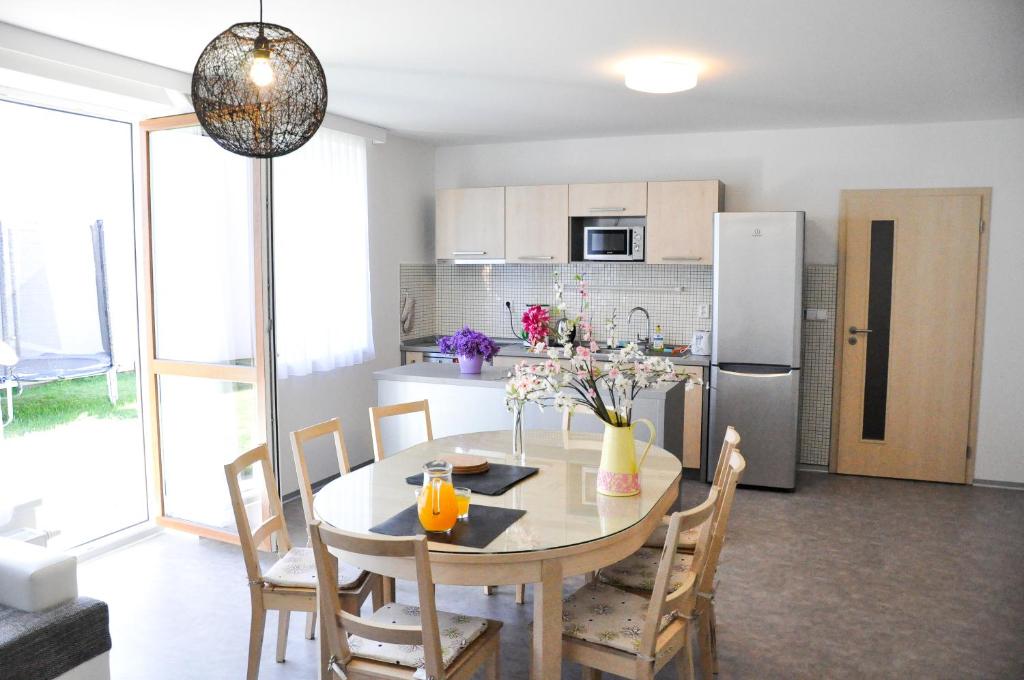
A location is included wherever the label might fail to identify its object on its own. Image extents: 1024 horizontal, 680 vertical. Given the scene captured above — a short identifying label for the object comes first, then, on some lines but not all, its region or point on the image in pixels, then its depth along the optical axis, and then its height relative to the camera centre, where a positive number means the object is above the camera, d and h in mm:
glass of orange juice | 2406 -664
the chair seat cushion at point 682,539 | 3064 -1009
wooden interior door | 5449 -323
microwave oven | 5875 +310
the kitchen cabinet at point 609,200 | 5824 +638
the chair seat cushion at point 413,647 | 2195 -1033
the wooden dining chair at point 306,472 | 2777 -755
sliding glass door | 4113 -228
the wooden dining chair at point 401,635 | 1979 -1026
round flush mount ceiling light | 3893 +1055
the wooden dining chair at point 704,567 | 2492 -1023
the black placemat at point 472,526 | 2259 -730
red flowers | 3274 -176
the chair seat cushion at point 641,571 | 2734 -1029
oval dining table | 2182 -729
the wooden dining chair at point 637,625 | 2215 -1043
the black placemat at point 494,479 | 2734 -707
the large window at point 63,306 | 7059 -238
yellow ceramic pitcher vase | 2646 -602
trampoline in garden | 7254 -238
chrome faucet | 6090 -441
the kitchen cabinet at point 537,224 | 6059 +469
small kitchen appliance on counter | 5840 -438
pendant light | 2133 +539
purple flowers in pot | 4551 -356
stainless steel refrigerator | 5227 -365
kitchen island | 4203 -693
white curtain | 5039 +184
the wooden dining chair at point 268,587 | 2648 -1046
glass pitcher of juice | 2295 -634
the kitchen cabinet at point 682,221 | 5605 +468
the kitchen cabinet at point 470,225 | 6258 +482
